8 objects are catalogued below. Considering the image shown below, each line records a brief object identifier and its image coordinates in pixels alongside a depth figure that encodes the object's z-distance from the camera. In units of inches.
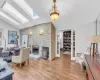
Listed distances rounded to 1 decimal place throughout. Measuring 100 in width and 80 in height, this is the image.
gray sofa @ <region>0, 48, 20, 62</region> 143.4
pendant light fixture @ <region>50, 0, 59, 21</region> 79.9
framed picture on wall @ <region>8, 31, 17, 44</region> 211.6
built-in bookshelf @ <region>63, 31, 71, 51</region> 262.4
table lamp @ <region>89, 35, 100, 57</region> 75.2
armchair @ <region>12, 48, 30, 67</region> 120.4
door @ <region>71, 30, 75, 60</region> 158.5
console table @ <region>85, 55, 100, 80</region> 38.4
